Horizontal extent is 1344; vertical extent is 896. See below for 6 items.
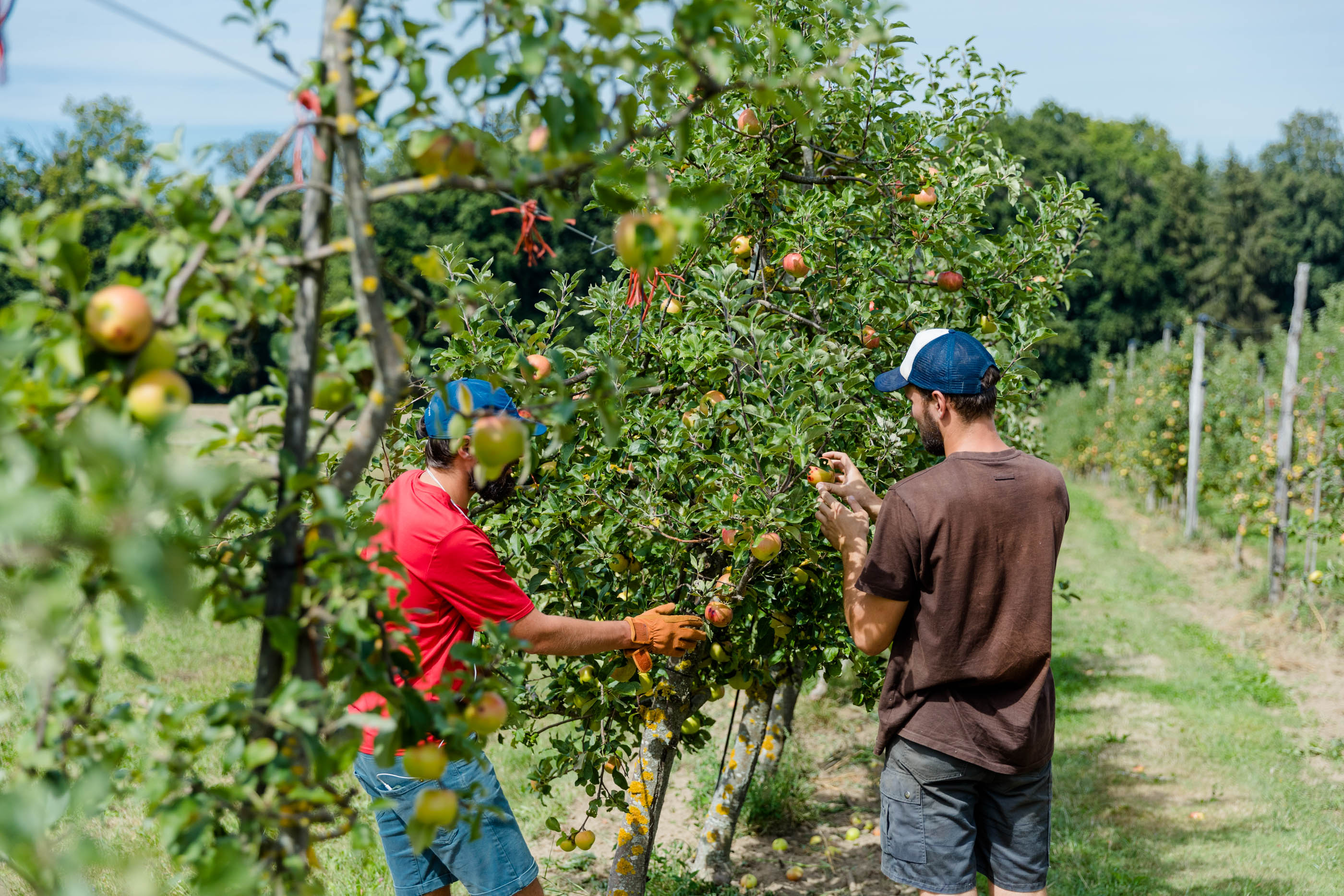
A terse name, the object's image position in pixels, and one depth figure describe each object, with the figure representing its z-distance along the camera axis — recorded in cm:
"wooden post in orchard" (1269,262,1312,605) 767
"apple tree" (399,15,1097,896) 230
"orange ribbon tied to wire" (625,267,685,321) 267
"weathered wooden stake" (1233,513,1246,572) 918
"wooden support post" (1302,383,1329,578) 771
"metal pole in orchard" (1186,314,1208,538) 1102
